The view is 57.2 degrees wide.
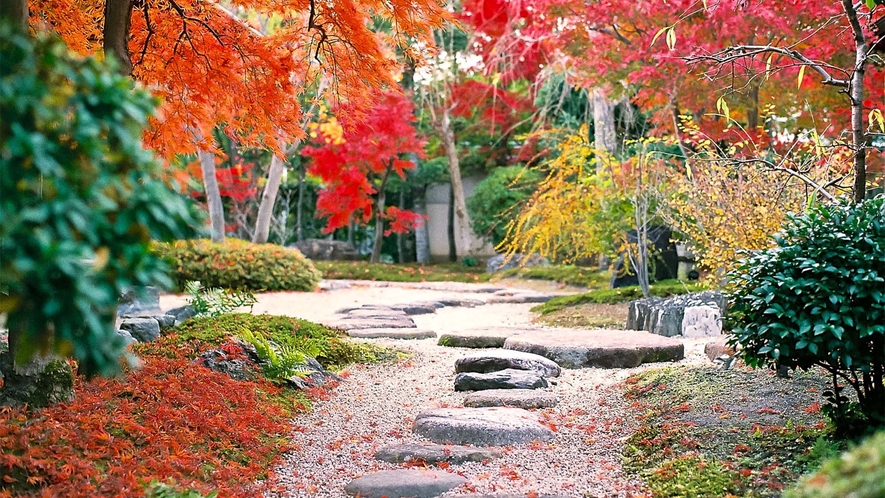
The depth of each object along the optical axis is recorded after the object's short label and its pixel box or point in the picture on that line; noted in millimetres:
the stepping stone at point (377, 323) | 8562
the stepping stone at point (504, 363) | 5664
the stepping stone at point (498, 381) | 5250
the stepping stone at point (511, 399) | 4820
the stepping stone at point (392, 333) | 7953
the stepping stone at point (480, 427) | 4043
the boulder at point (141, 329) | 6102
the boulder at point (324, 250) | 20078
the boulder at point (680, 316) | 7691
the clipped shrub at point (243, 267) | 11945
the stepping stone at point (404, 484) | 3277
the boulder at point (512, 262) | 16734
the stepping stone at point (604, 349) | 6223
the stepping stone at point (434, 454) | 3742
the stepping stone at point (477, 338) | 7320
